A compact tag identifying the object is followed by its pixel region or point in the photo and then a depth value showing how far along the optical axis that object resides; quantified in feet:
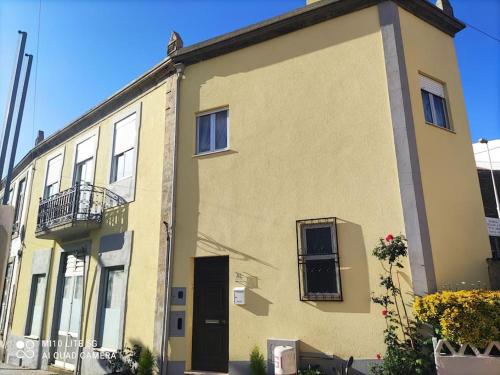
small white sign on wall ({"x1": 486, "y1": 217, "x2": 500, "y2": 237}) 45.78
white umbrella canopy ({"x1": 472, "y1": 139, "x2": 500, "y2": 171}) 70.38
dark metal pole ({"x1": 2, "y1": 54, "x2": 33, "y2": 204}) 14.37
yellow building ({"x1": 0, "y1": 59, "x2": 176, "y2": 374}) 31.27
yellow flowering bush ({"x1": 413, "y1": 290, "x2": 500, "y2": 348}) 17.46
